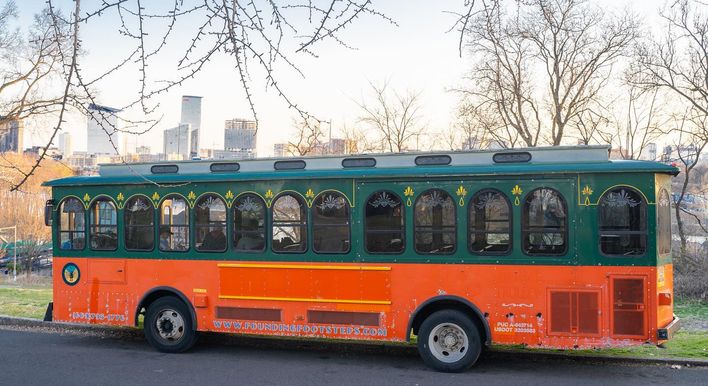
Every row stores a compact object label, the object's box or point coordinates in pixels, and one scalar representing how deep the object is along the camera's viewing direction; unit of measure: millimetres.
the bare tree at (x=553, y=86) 27922
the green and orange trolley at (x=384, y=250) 9078
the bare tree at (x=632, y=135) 30828
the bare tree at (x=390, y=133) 34125
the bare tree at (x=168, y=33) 3891
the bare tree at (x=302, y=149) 29928
